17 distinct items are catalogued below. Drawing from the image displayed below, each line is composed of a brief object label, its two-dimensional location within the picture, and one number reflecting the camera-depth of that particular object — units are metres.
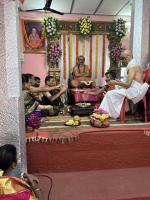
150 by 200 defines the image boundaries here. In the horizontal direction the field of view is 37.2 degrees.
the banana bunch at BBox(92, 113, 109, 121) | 2.82
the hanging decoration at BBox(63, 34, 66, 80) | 6.87
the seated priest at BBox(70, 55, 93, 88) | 6.36
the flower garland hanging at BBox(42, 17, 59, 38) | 6.25
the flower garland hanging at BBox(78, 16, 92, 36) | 6.54
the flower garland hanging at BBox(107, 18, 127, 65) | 6.59
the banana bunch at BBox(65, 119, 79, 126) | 2.89
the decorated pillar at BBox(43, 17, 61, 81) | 6.29
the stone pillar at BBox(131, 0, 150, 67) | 3.56
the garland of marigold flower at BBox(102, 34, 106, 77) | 7.02
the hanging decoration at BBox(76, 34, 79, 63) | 6.92
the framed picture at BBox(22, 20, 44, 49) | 6.47
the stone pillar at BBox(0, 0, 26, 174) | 1.97
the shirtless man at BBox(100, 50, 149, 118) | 3.15
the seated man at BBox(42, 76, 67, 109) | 3.61
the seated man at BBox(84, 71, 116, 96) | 4.27
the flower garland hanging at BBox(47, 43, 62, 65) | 6.58
